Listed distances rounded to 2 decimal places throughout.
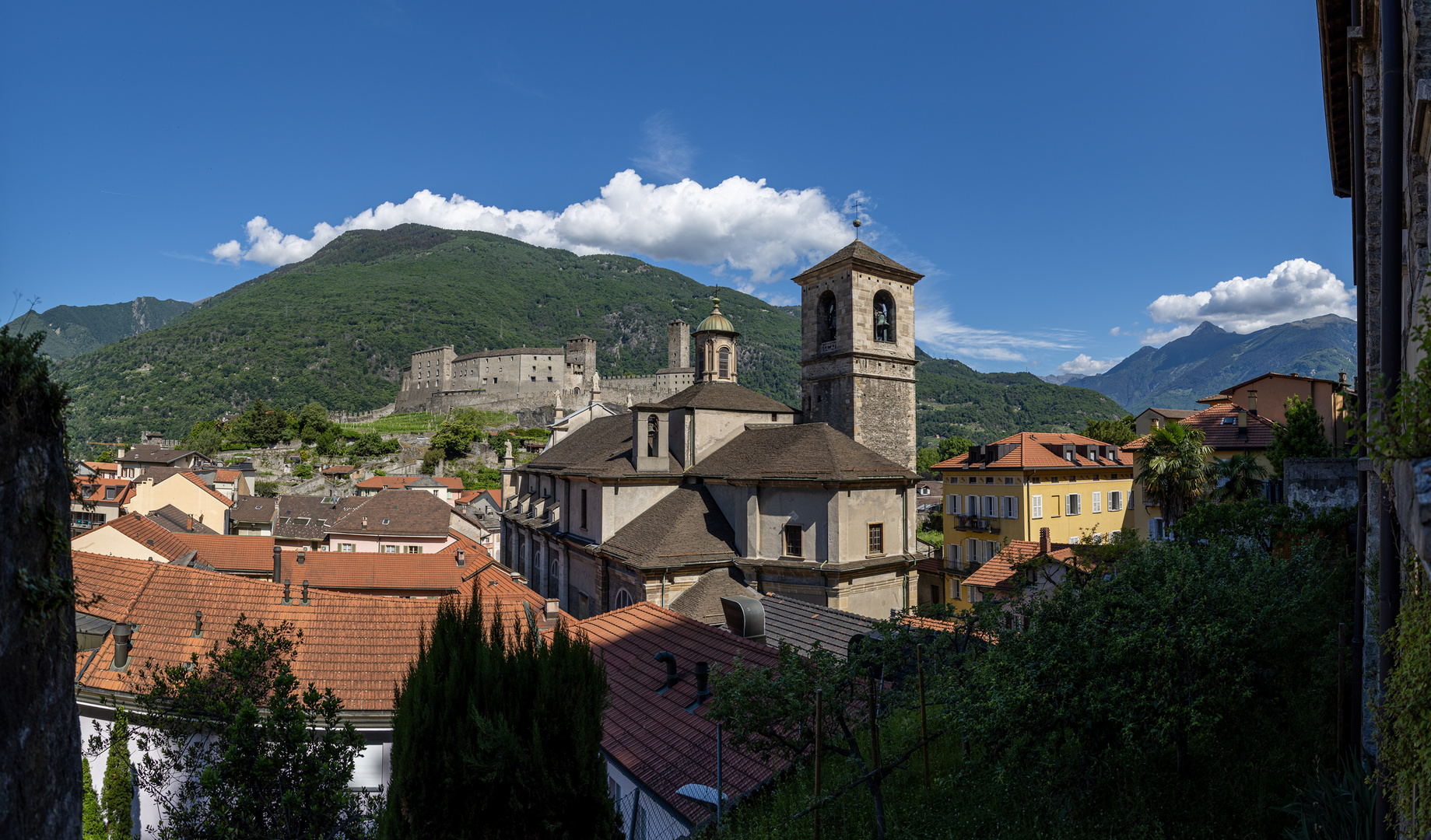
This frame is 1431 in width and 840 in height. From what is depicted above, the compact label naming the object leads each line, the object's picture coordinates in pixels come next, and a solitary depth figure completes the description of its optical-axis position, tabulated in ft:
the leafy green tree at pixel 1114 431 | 194.49
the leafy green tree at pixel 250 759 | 23.32
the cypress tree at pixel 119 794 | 37.22
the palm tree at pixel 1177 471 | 74.08
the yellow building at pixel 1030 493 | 121.39
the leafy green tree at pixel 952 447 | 295.28
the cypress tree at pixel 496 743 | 22.15
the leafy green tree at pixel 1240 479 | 69.36
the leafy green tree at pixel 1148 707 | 19.85
